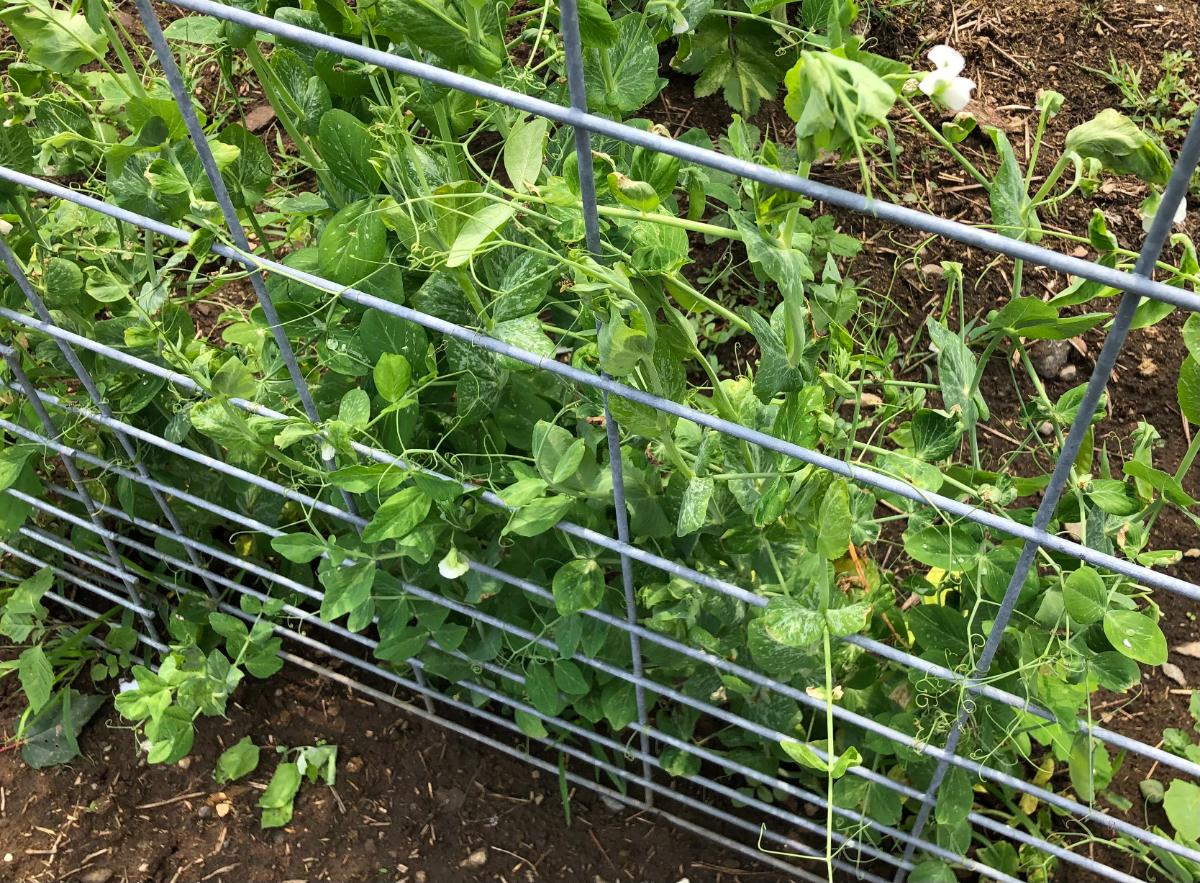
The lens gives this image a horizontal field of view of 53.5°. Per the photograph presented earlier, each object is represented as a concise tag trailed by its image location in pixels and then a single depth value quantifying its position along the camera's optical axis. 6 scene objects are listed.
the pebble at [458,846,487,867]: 1.57
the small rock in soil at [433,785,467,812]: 1.61
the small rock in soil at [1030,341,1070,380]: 1.87
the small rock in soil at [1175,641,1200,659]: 1.63
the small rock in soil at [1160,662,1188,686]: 1.61
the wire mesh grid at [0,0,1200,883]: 0.79
